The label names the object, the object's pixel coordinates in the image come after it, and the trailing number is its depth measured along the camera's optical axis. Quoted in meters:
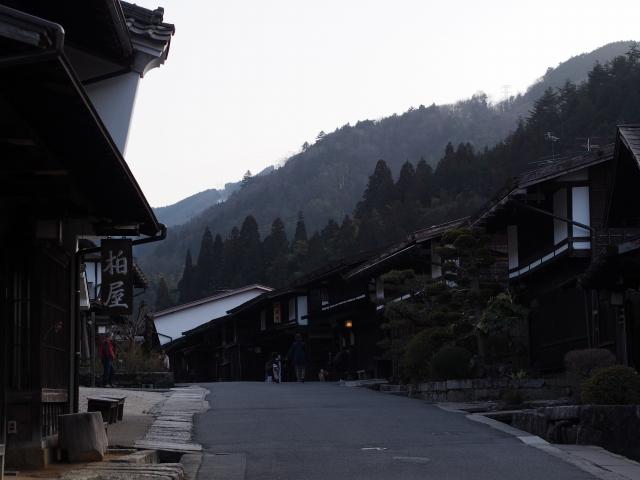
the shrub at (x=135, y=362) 39.59
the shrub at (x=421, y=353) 28.97
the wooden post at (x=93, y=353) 35.22
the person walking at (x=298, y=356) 43.94
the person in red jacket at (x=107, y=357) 32.81
